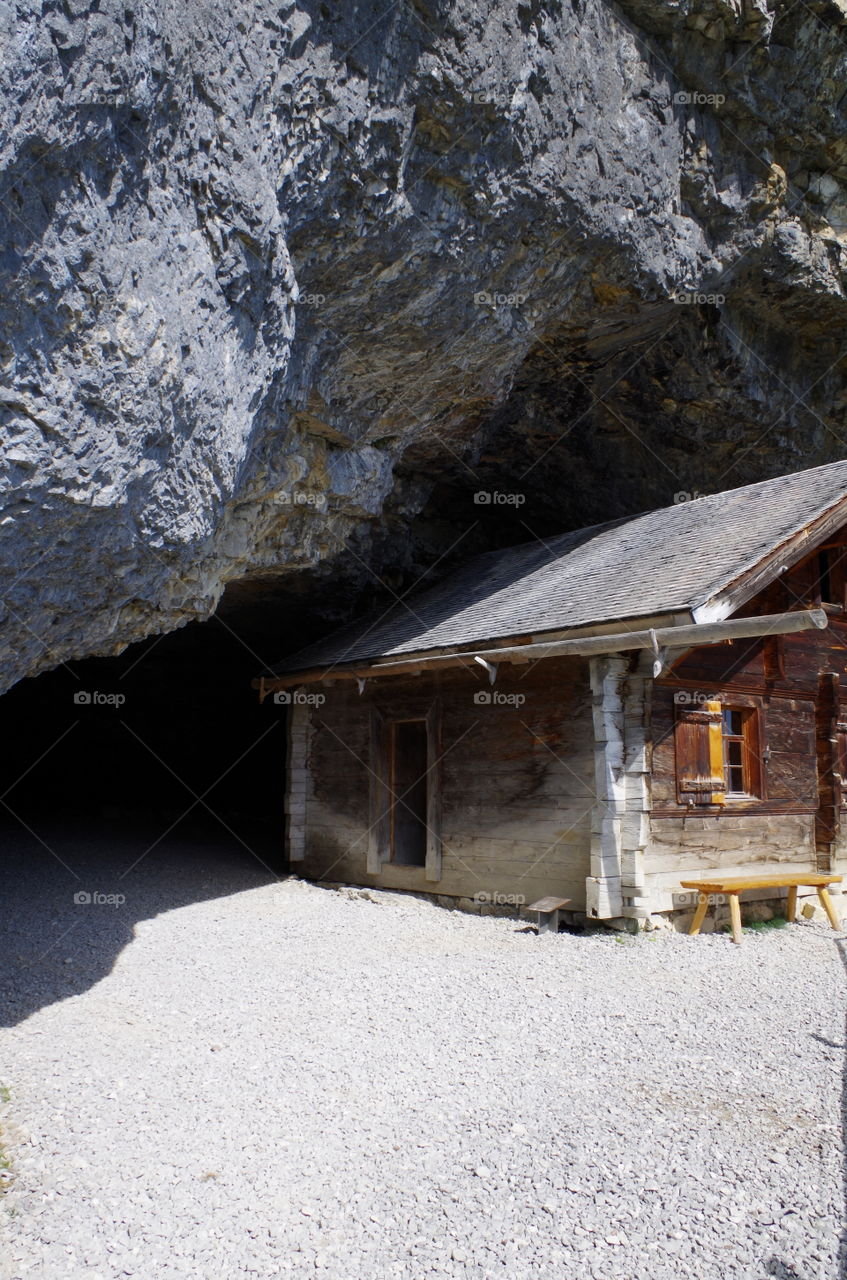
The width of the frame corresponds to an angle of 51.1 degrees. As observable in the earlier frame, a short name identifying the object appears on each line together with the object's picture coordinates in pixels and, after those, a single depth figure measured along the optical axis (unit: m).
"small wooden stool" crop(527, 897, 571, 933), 9.02
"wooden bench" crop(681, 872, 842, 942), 8.73
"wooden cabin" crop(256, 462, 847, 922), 9.06
